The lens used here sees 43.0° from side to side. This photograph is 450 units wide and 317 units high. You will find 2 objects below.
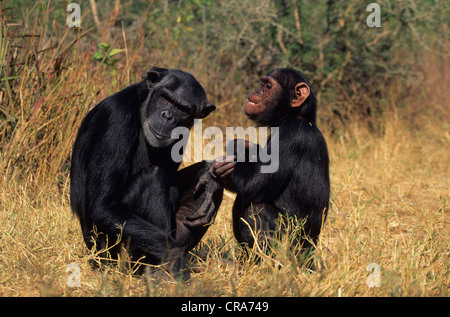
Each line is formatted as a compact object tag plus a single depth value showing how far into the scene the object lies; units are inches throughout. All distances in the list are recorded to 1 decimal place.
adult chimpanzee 150.3
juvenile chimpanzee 163.8
